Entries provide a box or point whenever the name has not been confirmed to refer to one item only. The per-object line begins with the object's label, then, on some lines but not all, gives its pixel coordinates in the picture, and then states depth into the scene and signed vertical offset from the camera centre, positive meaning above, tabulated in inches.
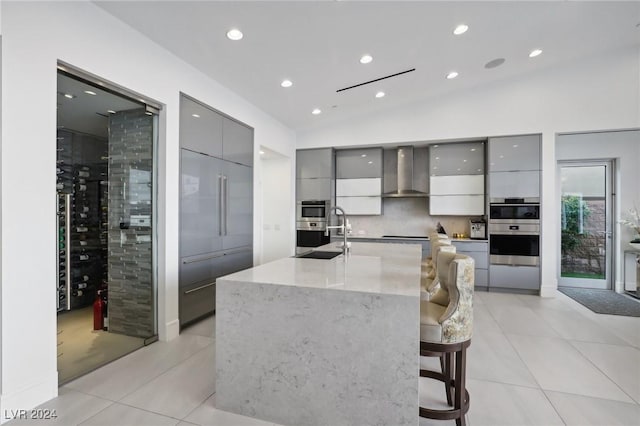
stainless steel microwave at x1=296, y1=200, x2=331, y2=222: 222.8 +1.3
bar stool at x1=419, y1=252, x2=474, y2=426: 64.0 -24.9
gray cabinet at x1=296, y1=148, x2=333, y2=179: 223.3 +37.0
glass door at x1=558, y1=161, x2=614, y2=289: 201.2 -7.5
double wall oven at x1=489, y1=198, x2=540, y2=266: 183.0 -12.0
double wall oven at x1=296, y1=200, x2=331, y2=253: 223.0 -8.1
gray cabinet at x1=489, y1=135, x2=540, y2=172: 182.5 +37.0
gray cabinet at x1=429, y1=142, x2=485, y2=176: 199.9 +36.5
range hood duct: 214.8 +28.3
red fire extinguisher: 112.7 -38.6
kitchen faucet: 102.8 -6.5
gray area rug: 154.6 -50.4
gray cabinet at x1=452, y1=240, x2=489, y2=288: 190.9 -27.5
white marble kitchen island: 59.7 -28.9
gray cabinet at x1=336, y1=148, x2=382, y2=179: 221.3 +37.0
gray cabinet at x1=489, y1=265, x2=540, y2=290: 183.3 -39.7
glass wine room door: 91.6 -4.3
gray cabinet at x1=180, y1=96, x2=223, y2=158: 123.6 +36.8
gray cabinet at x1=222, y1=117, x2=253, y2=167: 147.9 +36.5
